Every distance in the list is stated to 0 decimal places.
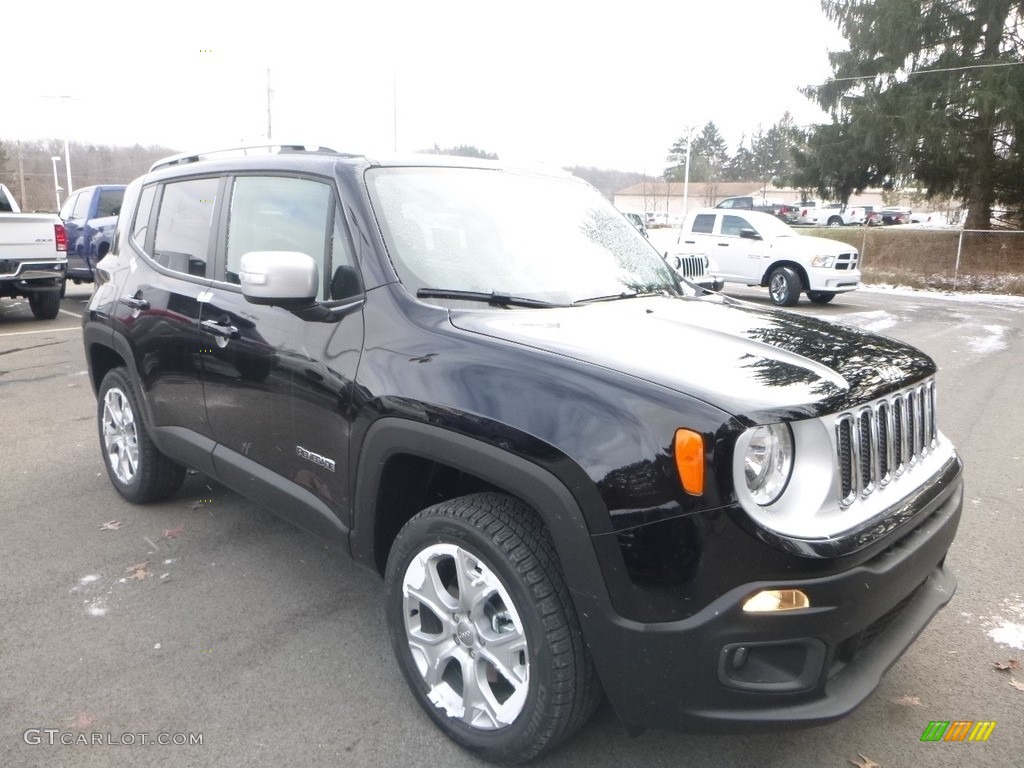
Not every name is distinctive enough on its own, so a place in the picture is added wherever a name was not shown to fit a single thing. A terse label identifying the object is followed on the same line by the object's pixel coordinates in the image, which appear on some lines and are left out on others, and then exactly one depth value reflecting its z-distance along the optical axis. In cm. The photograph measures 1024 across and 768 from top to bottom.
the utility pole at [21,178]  4838
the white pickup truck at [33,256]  1114
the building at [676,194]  7658
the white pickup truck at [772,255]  1556
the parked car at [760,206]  4844
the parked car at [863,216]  5171
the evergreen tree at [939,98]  2286
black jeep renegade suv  206
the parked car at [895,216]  5556
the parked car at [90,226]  1446
